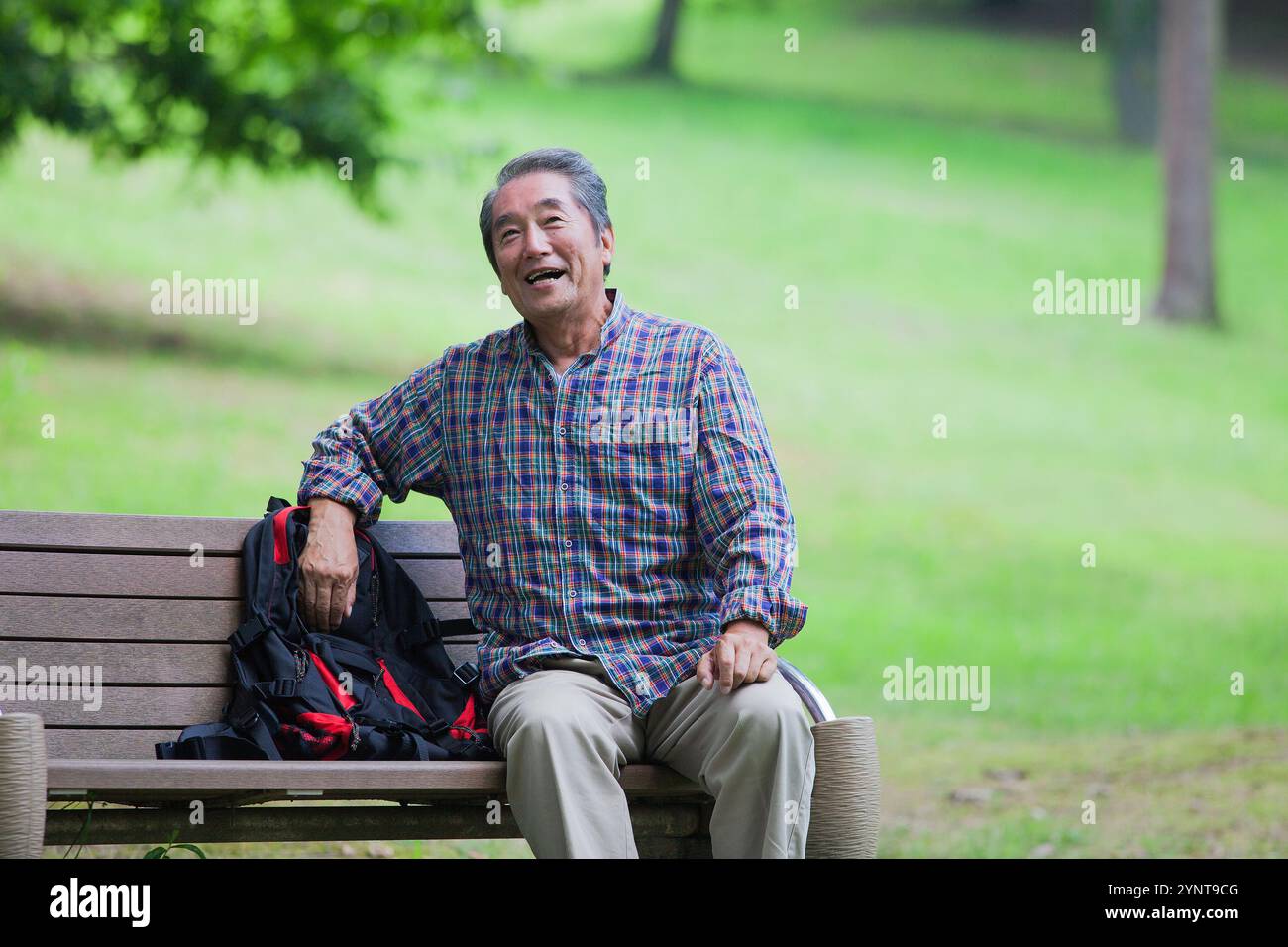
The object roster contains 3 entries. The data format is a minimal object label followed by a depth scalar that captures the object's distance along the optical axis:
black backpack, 6.12
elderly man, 6.00
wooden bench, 6.08
